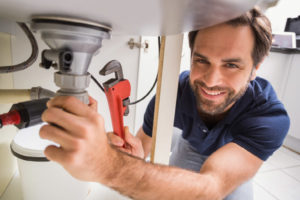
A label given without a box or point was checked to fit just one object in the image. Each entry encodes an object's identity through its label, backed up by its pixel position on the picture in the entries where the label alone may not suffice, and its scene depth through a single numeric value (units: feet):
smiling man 0.77
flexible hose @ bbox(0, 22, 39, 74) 1.38
